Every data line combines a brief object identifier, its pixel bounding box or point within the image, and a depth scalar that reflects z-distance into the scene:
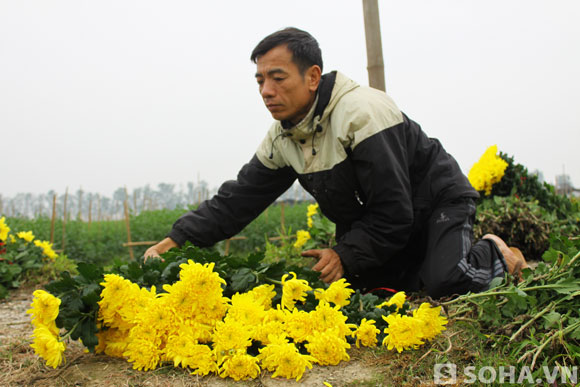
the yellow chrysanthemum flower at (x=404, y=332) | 1.81
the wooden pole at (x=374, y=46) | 4.29
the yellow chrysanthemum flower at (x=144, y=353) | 1.79
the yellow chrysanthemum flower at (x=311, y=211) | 5.23
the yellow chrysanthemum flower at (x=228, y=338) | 1.74
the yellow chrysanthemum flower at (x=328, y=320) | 1.88
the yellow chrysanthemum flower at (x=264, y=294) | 2.02
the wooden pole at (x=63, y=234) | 8.77
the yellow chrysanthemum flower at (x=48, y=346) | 1.69
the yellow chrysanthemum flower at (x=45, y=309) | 1.75
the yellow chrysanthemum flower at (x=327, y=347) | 1.77
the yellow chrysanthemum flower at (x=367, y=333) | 1.98
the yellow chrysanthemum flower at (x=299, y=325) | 1.87
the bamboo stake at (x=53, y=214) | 7.84
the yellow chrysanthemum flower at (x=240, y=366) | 1.68
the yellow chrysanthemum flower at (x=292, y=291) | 1.92
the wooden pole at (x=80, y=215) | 12.04
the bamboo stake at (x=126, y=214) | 8.26
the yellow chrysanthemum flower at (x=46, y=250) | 5.63
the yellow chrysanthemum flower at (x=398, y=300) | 2.07
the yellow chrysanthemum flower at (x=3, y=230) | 4.66
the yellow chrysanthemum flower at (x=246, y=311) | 1.87
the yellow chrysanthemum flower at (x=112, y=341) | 1.98
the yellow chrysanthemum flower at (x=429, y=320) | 1.83
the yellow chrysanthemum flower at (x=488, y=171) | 4.98
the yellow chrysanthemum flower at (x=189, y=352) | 1.75
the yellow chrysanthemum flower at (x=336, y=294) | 2.03
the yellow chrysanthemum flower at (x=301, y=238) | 4.72
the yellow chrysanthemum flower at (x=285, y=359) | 1.67
